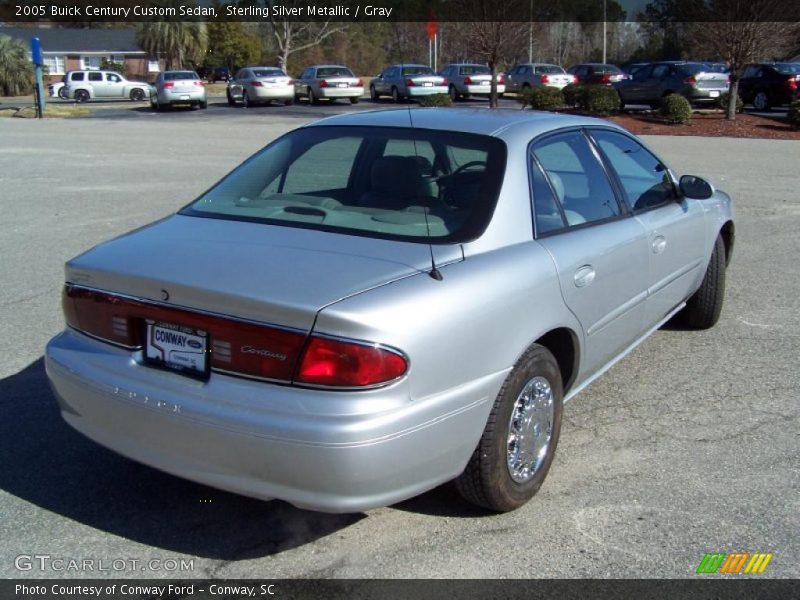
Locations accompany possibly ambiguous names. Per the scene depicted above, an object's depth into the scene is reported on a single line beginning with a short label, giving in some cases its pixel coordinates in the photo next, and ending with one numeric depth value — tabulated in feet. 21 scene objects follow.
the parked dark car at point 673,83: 94.43
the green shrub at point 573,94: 85.71
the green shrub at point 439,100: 84.88
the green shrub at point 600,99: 83.46
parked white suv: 150.92
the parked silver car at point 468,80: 125.29
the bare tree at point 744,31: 73.20
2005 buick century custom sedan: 9.50
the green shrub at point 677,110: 78.10
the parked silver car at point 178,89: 118.83
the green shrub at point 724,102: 86.48
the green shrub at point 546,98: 84.23
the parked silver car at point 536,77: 124.77
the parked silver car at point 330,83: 122.42
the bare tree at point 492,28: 92.89
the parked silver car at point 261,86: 121.08
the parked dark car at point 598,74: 116.78
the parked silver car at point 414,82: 119.65
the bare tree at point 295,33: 197.88
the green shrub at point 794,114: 75.41
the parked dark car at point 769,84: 95.35
